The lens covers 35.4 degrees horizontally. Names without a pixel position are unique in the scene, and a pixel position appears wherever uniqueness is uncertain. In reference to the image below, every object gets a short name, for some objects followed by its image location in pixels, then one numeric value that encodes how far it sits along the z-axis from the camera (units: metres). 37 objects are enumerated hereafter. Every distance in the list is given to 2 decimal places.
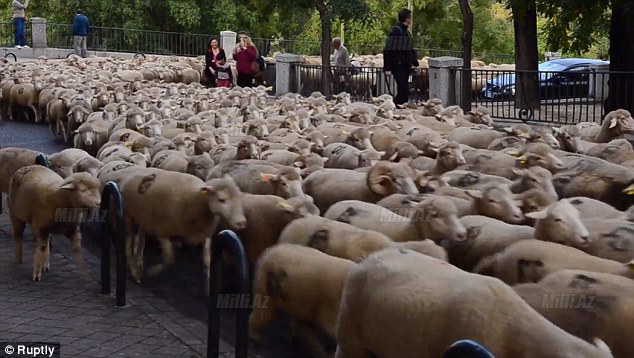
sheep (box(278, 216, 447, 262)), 6.89
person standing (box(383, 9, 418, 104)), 18.94
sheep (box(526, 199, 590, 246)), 6.79
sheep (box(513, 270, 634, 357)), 5.28
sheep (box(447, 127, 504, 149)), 12.48
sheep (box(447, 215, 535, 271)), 7.07
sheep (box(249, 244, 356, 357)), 6.47
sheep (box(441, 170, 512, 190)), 8.81
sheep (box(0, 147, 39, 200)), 10.83
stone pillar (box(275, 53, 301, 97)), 26.62
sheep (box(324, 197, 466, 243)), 7.24
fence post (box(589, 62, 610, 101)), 18.36
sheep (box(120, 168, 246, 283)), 8.57
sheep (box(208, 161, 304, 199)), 8.88
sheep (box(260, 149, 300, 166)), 10.63
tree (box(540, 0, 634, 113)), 17.14
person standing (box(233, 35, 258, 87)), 24.59
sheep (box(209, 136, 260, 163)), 10.91
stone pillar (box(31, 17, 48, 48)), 42.34
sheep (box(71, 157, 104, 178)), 10.62
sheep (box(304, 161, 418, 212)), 8.88
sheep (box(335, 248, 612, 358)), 4.82
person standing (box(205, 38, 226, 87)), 26.22
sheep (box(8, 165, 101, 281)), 9.18
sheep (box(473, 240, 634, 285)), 6.14
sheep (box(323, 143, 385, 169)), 10.79
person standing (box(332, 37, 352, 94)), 24.83
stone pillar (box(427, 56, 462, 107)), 19.91
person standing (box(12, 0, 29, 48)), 40.47
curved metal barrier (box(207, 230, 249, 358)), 6.28
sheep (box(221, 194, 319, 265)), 8.14
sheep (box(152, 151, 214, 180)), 10.16
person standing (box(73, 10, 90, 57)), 39.19
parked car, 18.56
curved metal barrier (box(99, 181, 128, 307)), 8.17
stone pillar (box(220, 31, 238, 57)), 37.61
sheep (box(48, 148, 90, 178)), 11.19
